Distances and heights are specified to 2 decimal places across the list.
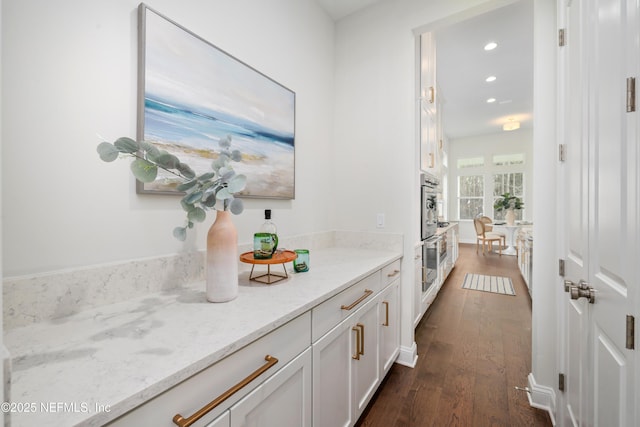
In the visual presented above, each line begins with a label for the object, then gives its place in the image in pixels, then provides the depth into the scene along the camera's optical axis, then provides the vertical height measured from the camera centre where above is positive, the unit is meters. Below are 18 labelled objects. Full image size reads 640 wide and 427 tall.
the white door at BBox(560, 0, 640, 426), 0.75 +0.01
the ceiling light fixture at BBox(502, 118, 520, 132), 5.64 +1.77
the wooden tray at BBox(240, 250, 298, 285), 1.25 -0.22
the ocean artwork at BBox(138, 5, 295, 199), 1.12 +0.50
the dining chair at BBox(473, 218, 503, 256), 6.23 -0.51
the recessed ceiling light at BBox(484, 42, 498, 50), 3.34 +2.00
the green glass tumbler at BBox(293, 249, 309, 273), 1.45 -0.25
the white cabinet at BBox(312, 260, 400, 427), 1.12 -0.65
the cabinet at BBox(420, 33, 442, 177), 2.32 +0.96
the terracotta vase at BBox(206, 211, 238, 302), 1.00 -0.18
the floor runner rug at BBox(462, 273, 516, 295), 3.76 -1.02
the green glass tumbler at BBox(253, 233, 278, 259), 1.29 -0.15
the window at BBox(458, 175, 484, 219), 7.95 +0.50
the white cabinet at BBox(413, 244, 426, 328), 2.21 -0.57
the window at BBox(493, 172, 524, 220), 7.35 +0.72
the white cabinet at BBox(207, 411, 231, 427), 0.69 -0.52
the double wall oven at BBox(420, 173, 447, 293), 2.38 -0.15
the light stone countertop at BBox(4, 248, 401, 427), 0.53 -0.34
